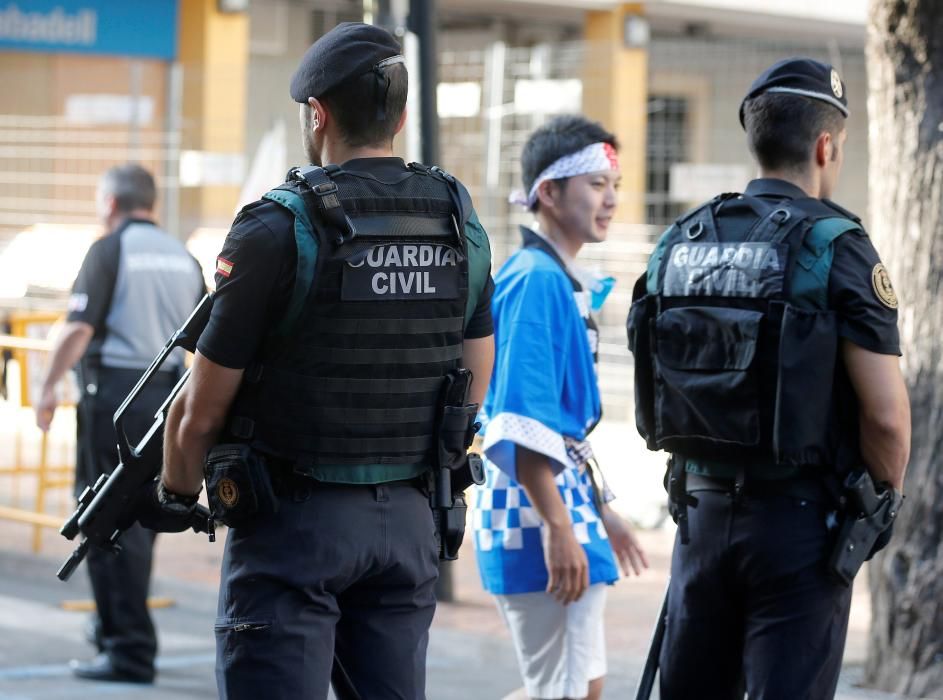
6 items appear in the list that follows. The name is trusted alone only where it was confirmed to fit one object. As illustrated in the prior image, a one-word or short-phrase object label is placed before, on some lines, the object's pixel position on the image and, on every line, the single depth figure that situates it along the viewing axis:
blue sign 33.75
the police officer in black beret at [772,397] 6.52
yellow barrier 16.33
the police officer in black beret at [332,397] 5.89
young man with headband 8.04
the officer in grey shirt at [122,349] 11.95
